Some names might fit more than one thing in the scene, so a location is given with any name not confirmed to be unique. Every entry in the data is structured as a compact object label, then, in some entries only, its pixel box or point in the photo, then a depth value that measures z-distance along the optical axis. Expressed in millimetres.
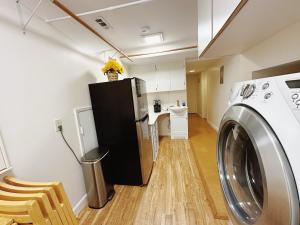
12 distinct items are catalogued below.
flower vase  1997
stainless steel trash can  1646
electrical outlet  1413
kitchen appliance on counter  3842
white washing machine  405
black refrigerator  1793
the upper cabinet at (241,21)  633
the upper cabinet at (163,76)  3627
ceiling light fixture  2130
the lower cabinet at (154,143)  2662
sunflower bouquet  1979
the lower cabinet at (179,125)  3629
